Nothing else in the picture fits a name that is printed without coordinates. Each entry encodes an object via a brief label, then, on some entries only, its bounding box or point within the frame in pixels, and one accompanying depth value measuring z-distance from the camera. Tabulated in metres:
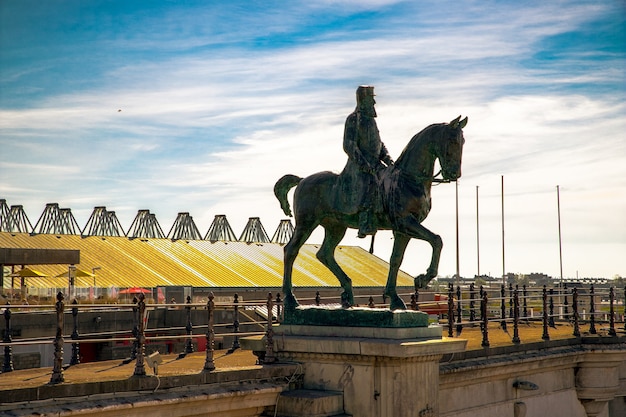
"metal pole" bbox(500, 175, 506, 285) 58.85
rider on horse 13.29
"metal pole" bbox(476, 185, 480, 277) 65.06
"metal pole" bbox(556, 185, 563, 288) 62.13
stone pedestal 12.20
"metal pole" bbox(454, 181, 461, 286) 56.54
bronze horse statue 13.02
